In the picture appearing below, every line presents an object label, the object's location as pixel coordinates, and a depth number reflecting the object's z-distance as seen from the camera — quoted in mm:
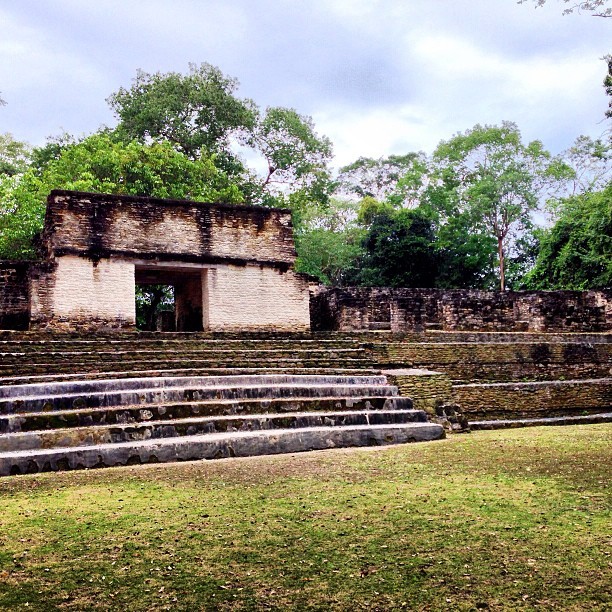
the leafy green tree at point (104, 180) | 16172
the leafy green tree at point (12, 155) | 26203
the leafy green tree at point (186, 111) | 24688
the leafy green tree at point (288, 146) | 27109
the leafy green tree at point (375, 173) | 37219
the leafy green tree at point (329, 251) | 28516
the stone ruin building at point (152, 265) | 12023
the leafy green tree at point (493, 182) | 26656
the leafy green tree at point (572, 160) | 26875
